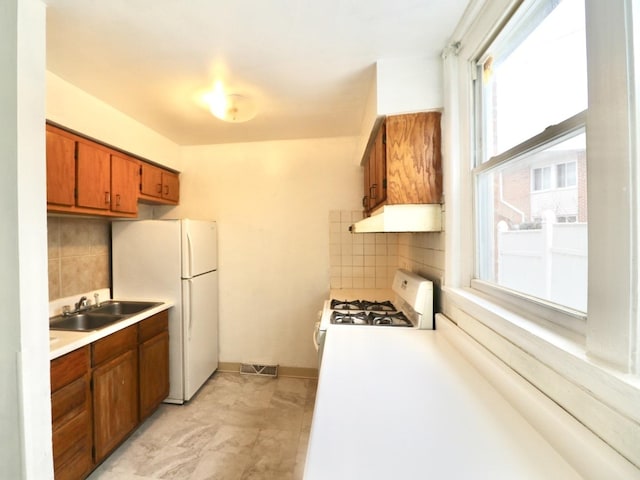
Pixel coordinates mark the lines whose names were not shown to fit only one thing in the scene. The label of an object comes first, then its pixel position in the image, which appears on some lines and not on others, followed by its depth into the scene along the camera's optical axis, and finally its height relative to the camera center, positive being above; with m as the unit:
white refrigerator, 2.37 -0.29
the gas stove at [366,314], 1.76 -0.53
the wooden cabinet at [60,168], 1.62 +0.47
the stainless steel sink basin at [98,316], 1.95 -0.56
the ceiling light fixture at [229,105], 1.86 +0.95
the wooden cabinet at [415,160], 1.55 +0.45
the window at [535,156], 0.83 +0.31
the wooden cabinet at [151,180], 2.44 +0.58
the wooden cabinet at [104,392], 1.45 -0.96
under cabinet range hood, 1.56 +0.13
